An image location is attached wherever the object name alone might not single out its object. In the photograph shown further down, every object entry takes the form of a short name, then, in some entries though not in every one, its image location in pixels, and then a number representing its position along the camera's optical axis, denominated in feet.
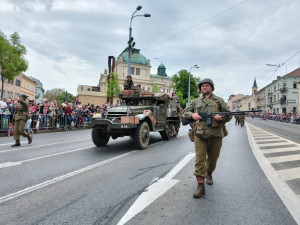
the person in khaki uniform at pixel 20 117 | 28.12
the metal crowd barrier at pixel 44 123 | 40.37
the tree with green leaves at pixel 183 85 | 226.99
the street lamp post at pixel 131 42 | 58.59
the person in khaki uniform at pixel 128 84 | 34.60
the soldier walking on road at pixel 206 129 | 12.55
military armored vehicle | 25.50
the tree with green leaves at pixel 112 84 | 125.18
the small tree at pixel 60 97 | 333.58
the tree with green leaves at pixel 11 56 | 84.99
